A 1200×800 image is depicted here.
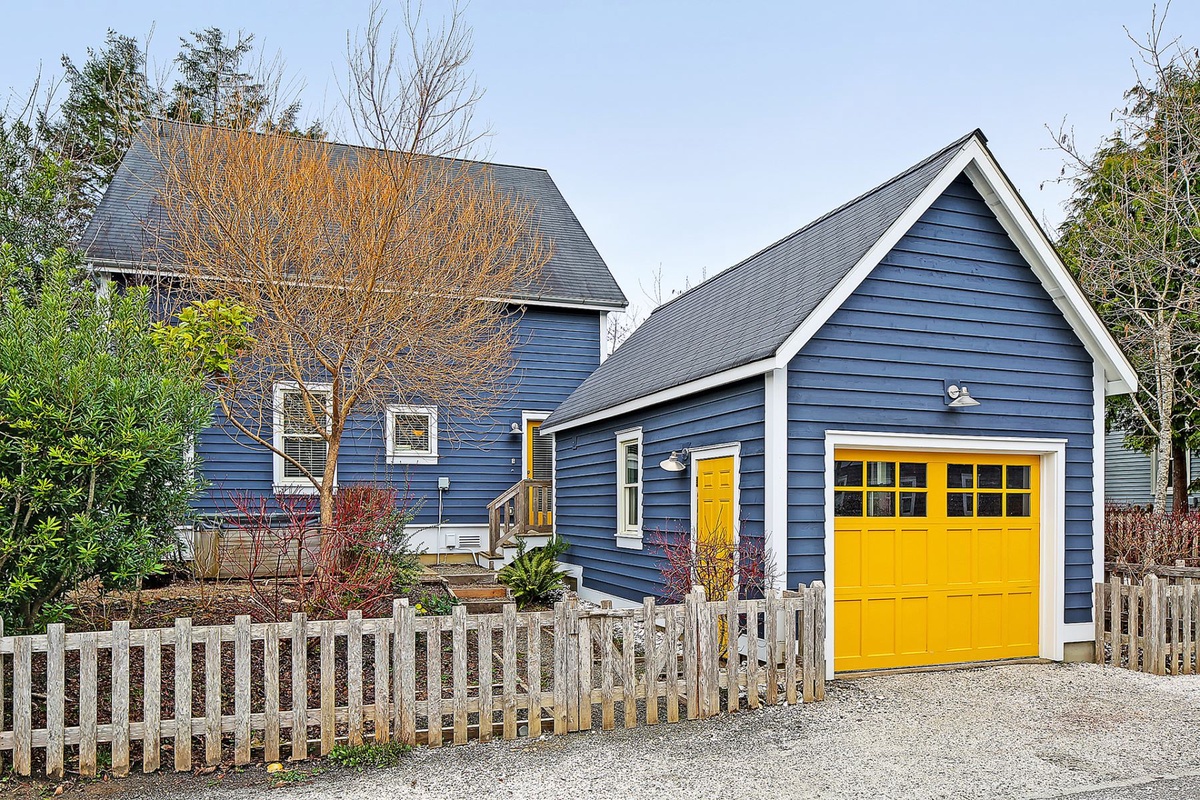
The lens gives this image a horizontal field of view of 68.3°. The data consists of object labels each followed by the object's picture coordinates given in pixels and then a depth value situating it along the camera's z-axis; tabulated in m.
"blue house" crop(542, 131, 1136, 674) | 8.56
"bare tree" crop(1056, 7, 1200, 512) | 14.58
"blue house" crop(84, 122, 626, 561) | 14.52
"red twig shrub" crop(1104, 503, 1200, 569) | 11.85
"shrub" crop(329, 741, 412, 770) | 5.86
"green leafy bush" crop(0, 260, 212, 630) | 5.70
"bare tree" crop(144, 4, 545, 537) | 9.58
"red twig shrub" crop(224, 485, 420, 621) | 7.68
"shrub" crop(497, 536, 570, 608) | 13.35
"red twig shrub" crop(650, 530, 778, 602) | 8.38
